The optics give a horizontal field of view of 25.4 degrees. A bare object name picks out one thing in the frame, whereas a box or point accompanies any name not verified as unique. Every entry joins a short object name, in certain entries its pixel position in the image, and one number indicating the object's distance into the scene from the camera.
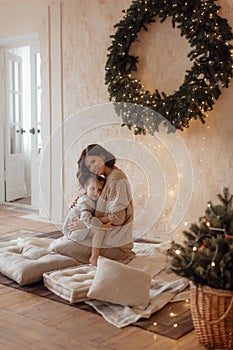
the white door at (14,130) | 6.52
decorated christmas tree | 2.40
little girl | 3.62
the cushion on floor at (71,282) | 3.05
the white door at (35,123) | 6.12
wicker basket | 2.41
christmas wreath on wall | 4.09
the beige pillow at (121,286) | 2.93
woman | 3.65
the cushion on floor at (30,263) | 3.36
